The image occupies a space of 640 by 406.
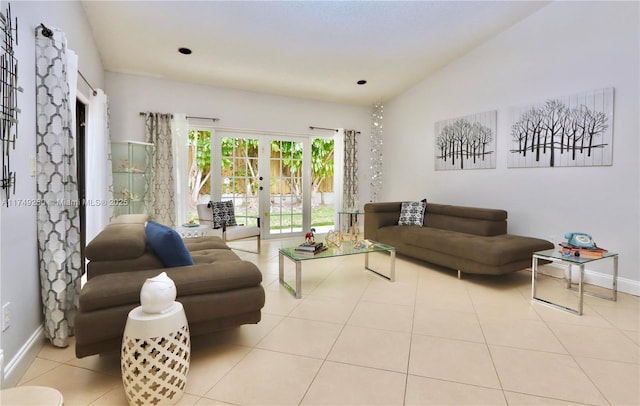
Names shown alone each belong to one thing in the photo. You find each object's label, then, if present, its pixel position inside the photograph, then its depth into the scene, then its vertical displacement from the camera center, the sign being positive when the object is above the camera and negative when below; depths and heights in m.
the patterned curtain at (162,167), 4.61 +0.40
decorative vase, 1.38 -0.46
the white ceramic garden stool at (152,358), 1.35 -0.73
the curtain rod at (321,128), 5.90 +1.30
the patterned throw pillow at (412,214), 4.50 -0.26
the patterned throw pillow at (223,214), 4.53 -0.29
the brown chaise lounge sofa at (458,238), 3.00 -0.47
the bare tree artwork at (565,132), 3.01 +0.70
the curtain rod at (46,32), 1.85 +0.98
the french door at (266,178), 5.29 +0.30
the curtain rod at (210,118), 4.99 +1.24
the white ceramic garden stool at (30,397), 0.94 -0.63
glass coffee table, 2.80 -0.57
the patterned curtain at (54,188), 1.86 +0.03
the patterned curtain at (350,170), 6.12 +0.50
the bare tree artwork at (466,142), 4.10 +0.78
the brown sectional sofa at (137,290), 1.56 -0.54
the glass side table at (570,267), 2.41 -0.60
